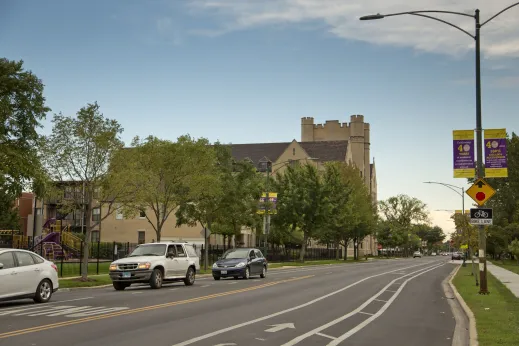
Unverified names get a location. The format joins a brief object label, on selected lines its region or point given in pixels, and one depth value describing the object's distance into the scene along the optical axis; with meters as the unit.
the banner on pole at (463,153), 21.58
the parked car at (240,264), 31.50
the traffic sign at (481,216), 21.06
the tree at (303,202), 66.88
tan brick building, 75.81
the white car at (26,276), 17.06
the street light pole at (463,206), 34.74
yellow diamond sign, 21.14
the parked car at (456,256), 97.56
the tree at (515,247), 57.97
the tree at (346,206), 74.56
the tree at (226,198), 45.34
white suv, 24.11
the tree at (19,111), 30.79
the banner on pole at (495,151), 21.05
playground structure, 43.38
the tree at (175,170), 36.06
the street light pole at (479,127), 20.95
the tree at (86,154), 27.14
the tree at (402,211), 142.38
